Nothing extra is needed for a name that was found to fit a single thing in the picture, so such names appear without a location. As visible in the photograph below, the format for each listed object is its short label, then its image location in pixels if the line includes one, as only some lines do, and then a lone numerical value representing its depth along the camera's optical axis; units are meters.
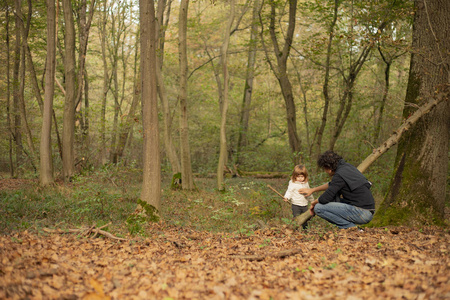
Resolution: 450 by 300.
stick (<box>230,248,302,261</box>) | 4.34
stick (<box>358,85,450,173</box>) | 5.89
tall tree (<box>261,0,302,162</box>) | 13.38
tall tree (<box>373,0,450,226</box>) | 6.11
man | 5.34
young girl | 6.84
